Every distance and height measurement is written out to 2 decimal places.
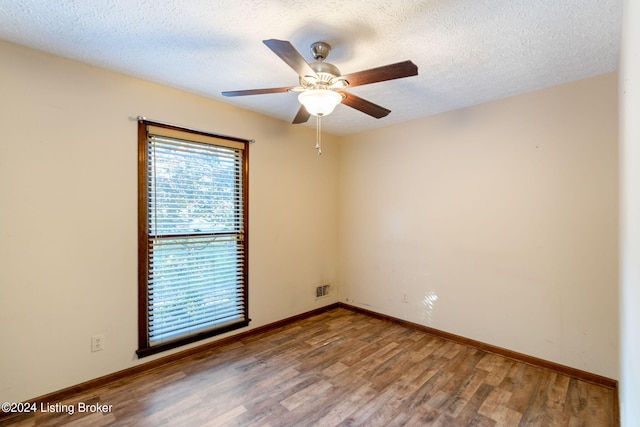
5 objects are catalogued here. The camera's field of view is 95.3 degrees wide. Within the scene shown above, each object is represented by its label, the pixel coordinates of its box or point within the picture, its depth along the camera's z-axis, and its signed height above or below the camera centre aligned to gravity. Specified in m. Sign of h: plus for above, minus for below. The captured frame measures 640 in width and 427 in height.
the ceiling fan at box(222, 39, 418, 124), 1.60 +0.83
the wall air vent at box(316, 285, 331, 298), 4.07 -1.06
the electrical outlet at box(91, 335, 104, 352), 2.29 -1.01
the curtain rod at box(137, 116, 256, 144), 2.53 +0.83
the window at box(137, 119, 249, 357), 2.57 -0.19
